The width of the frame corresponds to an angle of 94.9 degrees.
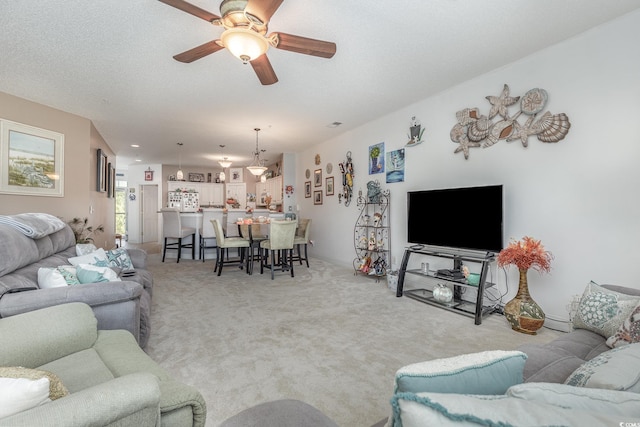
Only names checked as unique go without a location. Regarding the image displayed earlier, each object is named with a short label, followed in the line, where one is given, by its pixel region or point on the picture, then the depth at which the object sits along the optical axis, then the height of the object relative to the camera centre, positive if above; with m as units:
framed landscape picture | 3.83 +0.62
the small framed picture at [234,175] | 10.05 +1.08
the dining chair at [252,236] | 5.03 -0.55
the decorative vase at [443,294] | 3.37 -0.98
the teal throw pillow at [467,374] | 0.61 -0.36
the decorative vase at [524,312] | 2.58 -0.92
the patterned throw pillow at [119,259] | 2.89 -0.54
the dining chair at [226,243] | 4.95 -0.62
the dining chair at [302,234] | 5.41 -0.52
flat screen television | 3.01 -0.10
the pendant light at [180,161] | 6.91 +1.38
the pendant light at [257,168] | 6.04 +0.79
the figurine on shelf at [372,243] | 4.65 -0.56
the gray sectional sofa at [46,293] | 1.60 -0.51
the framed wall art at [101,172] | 5.54 +0.66
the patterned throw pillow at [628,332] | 1.36 -0.58
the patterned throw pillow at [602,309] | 1.56 -0.55
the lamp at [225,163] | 7.26 +1.09
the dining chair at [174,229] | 6.06 -0.48
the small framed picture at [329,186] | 6.14 +0.46
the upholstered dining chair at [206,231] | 6.22 -0.53
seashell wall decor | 2.79 +0.91
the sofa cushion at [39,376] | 0.79 -0.49
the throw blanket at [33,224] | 2.21 -0.16
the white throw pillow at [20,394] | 0.69 -0.47
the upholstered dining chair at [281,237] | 4.69 -0.50
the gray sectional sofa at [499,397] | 0.47 -0.37
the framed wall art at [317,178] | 6.58 +0.68
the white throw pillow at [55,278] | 1.85 -0.47
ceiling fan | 1.79 +1.19
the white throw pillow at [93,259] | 2.52 -0.48
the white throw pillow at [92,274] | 2.01 -0.48
